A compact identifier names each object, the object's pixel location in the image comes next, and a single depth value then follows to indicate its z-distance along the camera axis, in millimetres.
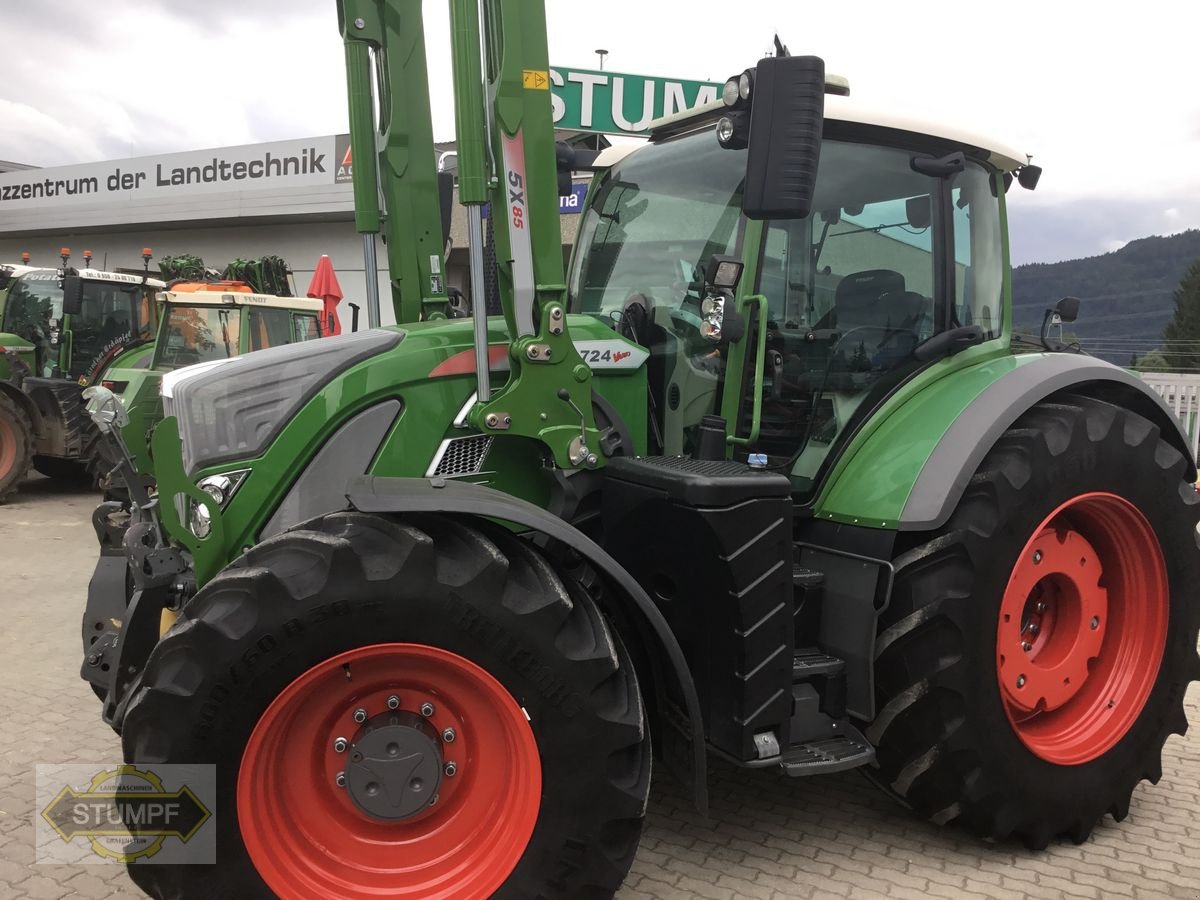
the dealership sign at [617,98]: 11547
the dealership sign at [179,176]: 18200
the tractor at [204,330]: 8992
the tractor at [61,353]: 9547
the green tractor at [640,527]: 2207
